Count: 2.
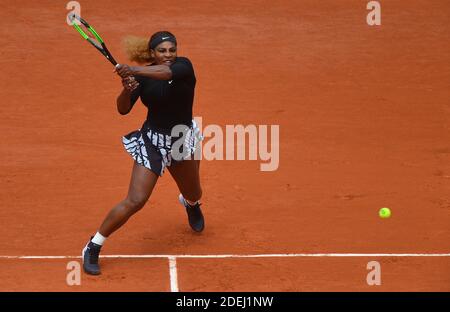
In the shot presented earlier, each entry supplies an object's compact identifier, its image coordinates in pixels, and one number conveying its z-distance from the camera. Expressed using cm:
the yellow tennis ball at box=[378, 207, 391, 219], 2162
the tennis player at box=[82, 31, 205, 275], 1809
